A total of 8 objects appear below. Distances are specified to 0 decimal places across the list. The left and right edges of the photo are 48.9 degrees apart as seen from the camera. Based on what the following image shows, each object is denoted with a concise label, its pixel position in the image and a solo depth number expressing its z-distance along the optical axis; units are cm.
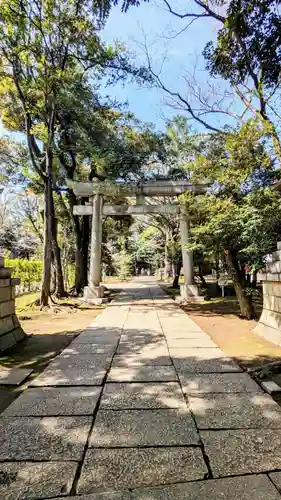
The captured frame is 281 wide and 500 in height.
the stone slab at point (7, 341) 461
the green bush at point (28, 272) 1620
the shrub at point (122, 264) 2566
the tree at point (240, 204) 553
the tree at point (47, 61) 802
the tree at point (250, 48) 341
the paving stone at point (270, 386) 290
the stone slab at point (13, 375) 331
